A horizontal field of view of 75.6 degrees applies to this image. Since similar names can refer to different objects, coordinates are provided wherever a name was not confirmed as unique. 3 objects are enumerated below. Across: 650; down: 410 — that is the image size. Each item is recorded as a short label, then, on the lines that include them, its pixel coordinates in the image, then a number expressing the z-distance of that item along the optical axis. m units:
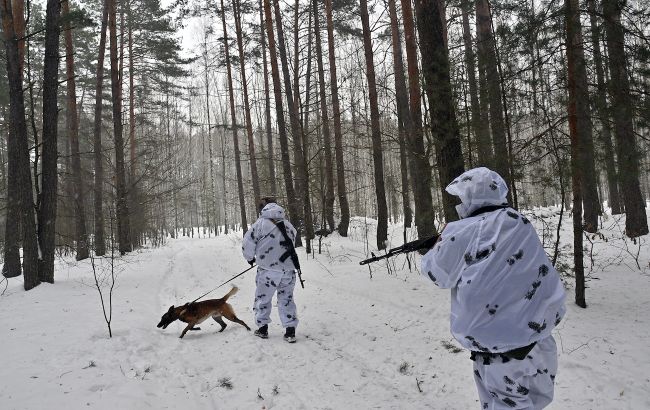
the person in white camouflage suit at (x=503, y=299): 2.33
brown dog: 6.09
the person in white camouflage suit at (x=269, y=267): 5.91
